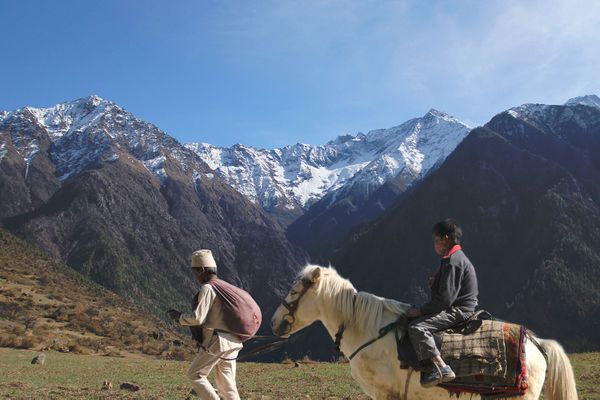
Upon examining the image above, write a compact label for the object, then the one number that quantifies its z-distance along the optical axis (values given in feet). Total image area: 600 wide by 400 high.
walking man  25.82
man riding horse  22.57
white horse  23.47
